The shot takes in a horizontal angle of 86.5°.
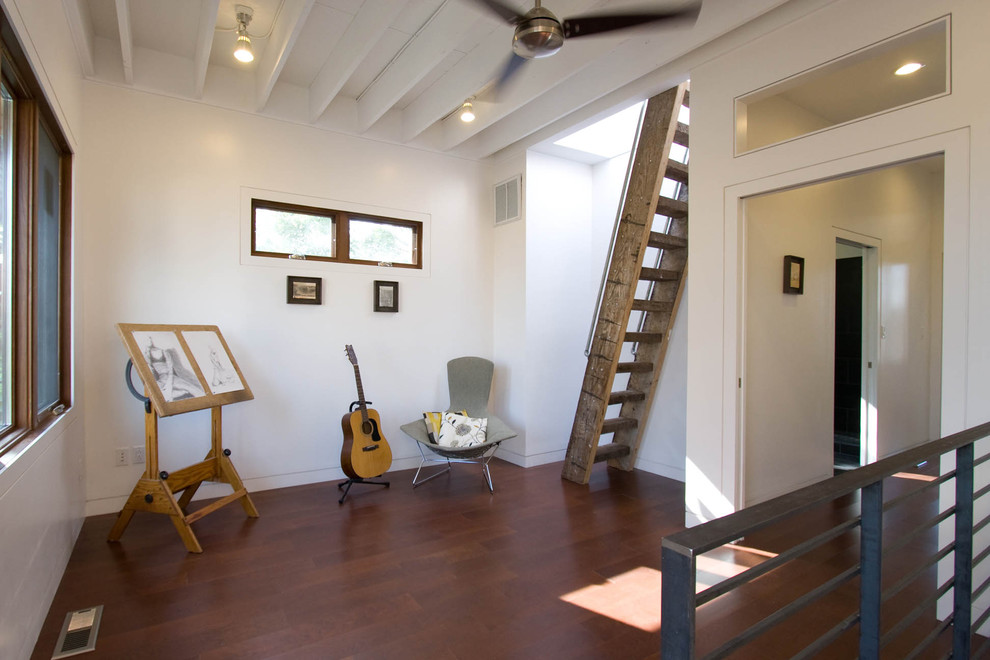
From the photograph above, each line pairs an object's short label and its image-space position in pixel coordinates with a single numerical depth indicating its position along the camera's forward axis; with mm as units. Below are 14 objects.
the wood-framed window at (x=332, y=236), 4188
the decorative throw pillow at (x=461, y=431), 4199
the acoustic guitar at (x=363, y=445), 3961
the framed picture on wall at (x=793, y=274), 3746
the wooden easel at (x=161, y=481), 2951
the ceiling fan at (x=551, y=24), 2023
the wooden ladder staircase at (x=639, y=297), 3900
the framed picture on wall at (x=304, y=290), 4188
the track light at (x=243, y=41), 3107
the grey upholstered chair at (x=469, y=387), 4770
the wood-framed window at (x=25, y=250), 2166
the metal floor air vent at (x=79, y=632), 2072
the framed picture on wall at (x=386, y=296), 4570
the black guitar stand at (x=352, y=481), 3992
